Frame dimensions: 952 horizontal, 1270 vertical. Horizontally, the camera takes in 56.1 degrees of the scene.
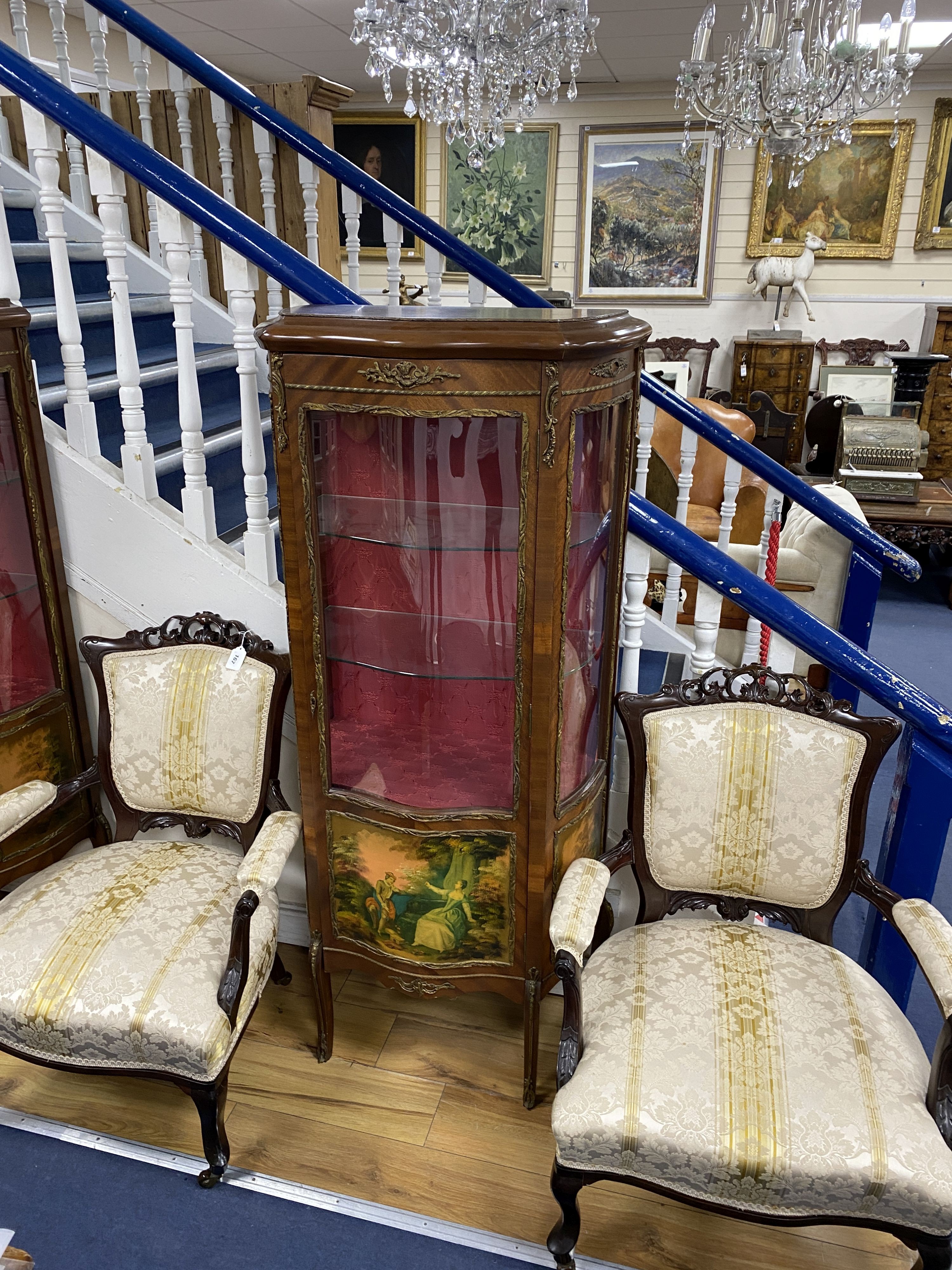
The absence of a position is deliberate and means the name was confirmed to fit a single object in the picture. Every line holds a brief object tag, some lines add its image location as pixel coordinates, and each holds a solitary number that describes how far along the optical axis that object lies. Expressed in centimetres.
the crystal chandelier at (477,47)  370
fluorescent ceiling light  523
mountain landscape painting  693
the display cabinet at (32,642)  210
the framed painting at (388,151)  730
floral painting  712
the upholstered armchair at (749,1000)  143
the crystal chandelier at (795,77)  397
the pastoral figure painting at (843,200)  664
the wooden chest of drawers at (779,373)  695
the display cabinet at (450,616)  154
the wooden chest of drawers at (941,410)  655
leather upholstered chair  409
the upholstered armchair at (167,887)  171
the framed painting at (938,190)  648
